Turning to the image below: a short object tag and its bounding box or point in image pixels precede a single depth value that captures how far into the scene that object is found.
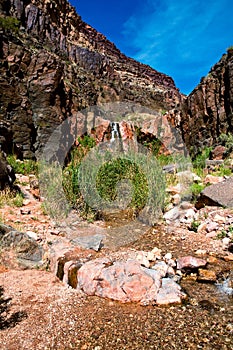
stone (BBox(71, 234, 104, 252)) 3.05
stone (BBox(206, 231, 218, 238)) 3.33
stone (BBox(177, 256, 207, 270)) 2.54
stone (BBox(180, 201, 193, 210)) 4.36
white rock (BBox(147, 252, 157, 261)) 2.76
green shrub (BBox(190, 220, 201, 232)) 3.64
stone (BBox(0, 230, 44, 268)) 2.66
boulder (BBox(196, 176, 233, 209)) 4.00
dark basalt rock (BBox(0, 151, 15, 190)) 4.39
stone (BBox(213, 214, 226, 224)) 3.56
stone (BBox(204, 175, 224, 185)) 5.16
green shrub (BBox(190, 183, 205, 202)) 4.68
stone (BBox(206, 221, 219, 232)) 3.48
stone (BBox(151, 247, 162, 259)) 2.83
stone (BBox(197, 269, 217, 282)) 2.32
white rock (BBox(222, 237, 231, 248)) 3.06
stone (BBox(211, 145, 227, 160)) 7.56
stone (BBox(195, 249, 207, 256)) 2.90
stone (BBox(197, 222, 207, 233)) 3.55
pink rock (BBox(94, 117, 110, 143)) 10.26
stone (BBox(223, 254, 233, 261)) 2.74
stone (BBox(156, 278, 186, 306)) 1.96
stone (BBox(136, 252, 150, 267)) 2.58
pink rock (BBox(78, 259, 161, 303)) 2.02
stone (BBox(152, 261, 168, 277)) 2.41
